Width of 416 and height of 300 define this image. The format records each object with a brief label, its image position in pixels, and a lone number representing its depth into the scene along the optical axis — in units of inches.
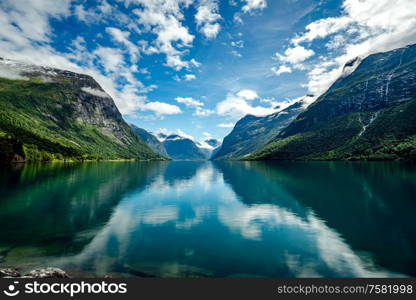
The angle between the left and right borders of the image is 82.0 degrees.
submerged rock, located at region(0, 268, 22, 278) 700.6
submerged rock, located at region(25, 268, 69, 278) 677.2
